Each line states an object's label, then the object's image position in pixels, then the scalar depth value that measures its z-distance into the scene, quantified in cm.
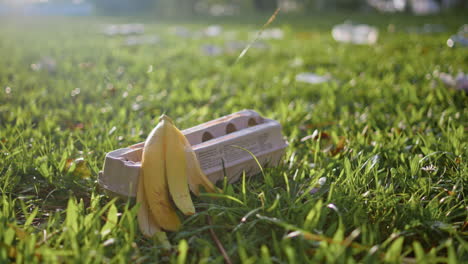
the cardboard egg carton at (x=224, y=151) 134
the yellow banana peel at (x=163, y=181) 129
